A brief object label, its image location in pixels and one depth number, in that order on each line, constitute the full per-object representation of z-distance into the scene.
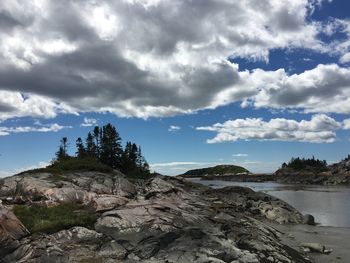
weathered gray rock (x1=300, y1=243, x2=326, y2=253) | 26.83
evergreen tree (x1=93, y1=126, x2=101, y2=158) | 109.69
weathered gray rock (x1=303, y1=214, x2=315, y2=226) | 41.22
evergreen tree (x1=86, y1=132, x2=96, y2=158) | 110.99
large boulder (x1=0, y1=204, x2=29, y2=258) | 21.42
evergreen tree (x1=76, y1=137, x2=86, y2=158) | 111.34
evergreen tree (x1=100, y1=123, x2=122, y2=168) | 103.44
